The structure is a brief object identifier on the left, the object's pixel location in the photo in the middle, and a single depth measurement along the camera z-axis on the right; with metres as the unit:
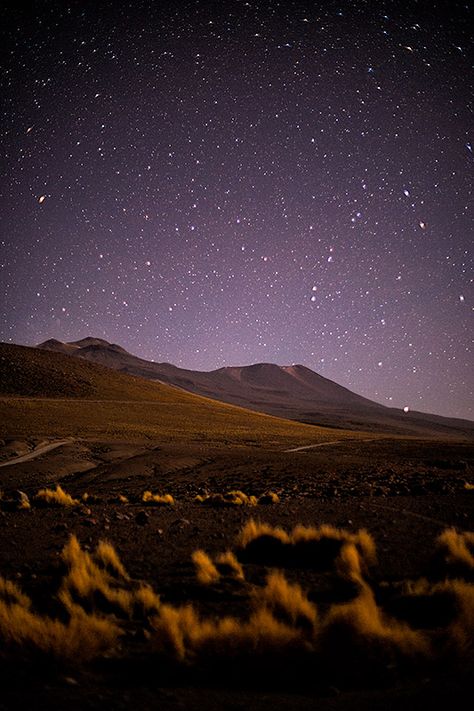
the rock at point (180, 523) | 7.19
